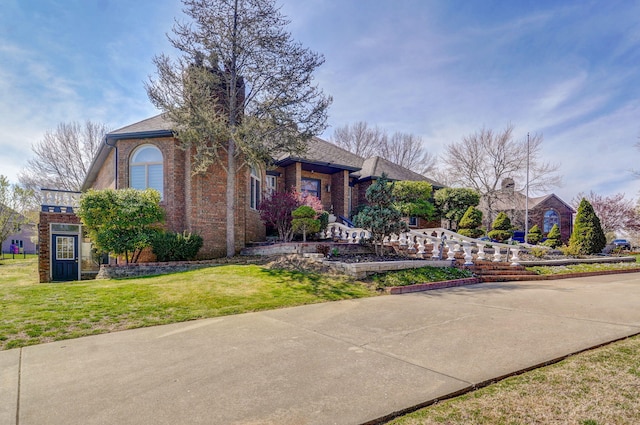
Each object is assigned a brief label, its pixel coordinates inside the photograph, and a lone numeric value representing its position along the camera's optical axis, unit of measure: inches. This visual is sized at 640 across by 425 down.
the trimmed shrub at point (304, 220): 505.0
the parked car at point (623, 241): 1309.5
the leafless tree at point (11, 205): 912.9
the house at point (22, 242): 1717.5
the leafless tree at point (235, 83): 471.2
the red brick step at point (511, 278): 401.1
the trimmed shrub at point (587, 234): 655.8
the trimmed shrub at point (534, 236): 1004.6
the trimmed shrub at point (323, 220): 594.2
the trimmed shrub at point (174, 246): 448.5
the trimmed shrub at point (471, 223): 767.7
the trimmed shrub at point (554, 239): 887.5
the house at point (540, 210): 1231.3
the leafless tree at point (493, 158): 1123.3
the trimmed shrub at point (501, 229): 798.5
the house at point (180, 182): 519.5
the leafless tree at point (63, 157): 1155.9
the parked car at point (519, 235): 1189.0
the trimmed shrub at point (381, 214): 437.4
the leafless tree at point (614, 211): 1264.8
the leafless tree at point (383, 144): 1590.8
